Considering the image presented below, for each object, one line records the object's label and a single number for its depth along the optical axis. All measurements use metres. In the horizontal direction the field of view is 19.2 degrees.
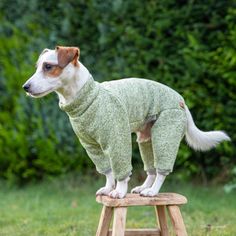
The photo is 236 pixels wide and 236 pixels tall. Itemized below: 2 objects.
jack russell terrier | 3.97
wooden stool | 4.12
